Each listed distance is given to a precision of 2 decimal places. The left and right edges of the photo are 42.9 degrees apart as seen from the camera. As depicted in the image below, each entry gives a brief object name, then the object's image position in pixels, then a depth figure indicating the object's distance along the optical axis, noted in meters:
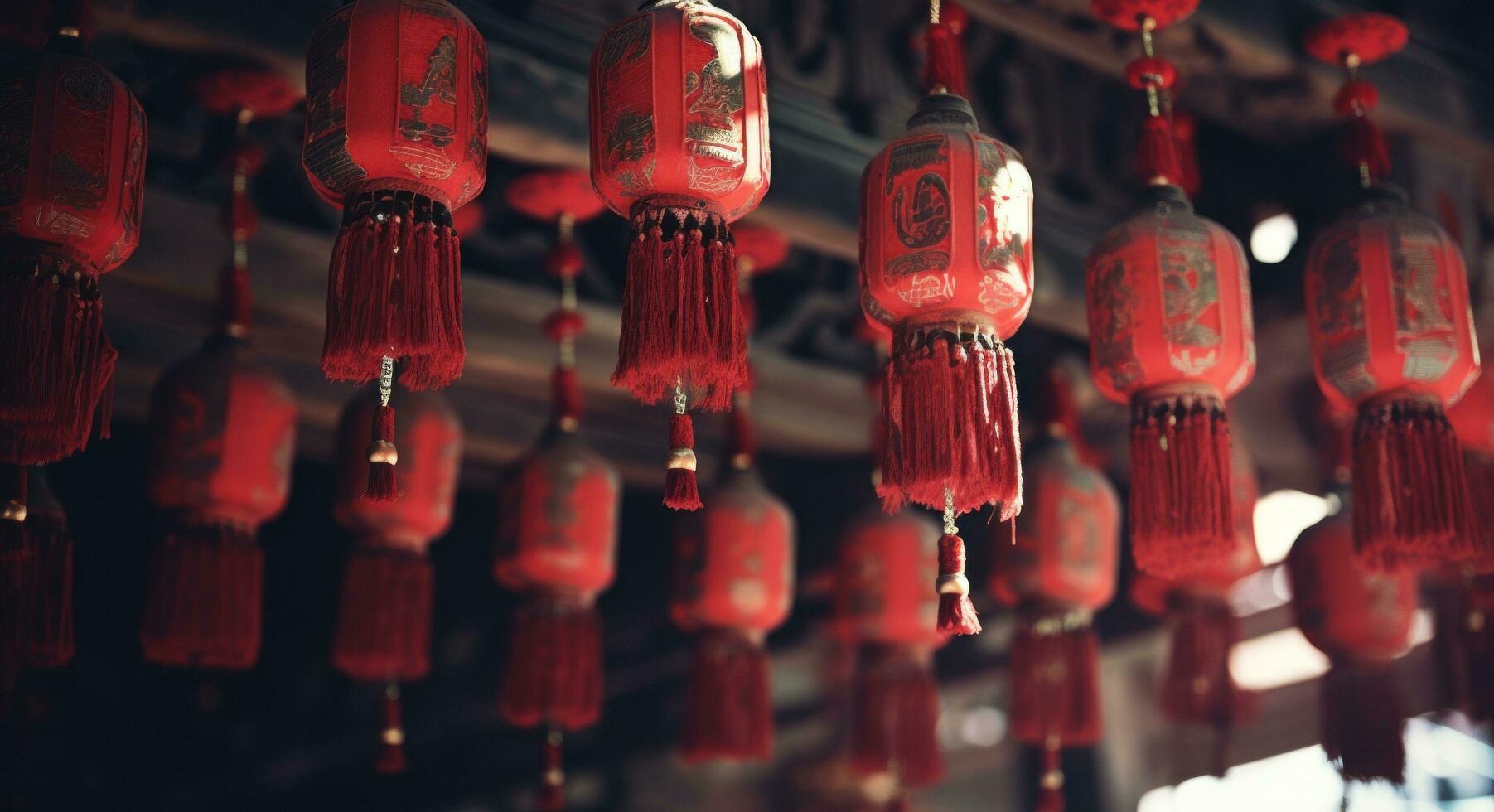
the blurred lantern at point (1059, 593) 4.31
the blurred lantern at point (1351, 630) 4.07
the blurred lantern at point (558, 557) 4.04
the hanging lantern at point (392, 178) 2.62
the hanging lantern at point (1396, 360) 3.30
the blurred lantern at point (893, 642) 4.52
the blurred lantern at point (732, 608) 4.23
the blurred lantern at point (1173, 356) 3.15
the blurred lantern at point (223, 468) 3.55
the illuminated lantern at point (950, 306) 2.73
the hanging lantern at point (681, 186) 2.65
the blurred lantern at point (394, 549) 3.85
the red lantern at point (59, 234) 2.69
